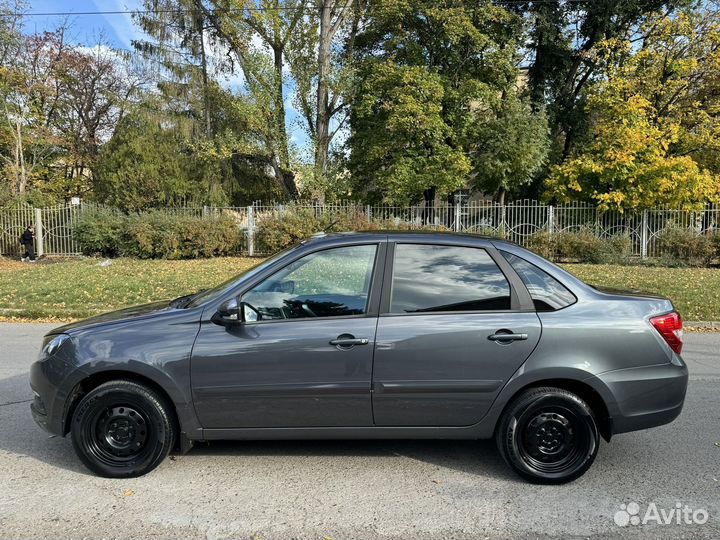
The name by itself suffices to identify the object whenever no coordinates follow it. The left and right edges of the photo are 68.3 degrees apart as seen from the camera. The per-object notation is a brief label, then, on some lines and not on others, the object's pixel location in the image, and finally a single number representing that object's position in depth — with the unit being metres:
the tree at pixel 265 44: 23.47
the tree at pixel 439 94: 21.05
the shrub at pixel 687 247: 16.59
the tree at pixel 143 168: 22.89
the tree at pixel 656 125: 18.25
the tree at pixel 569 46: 22.91
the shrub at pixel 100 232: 18.77
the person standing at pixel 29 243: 19.31
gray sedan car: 3.51
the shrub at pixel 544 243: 17.78
